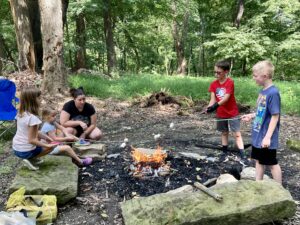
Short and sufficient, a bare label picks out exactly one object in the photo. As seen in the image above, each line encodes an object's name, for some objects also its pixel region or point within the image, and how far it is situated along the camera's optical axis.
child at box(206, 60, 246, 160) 3.34
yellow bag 2.13
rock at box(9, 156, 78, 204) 2.42
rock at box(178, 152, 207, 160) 3.24
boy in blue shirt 2.30
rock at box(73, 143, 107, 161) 3.34
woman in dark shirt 3.60
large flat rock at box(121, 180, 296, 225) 1.95
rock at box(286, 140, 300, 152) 3.62
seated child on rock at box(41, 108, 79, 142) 3.29
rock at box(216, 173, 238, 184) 2.50
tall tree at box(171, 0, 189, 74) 14.67
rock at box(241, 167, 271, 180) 2.69
